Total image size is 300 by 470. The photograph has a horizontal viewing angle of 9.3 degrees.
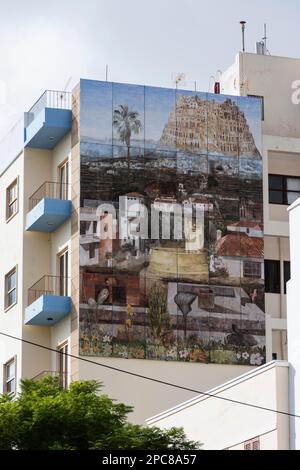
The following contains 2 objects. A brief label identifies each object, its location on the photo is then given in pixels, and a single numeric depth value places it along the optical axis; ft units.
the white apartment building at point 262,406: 148.87
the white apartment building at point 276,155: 200.44
